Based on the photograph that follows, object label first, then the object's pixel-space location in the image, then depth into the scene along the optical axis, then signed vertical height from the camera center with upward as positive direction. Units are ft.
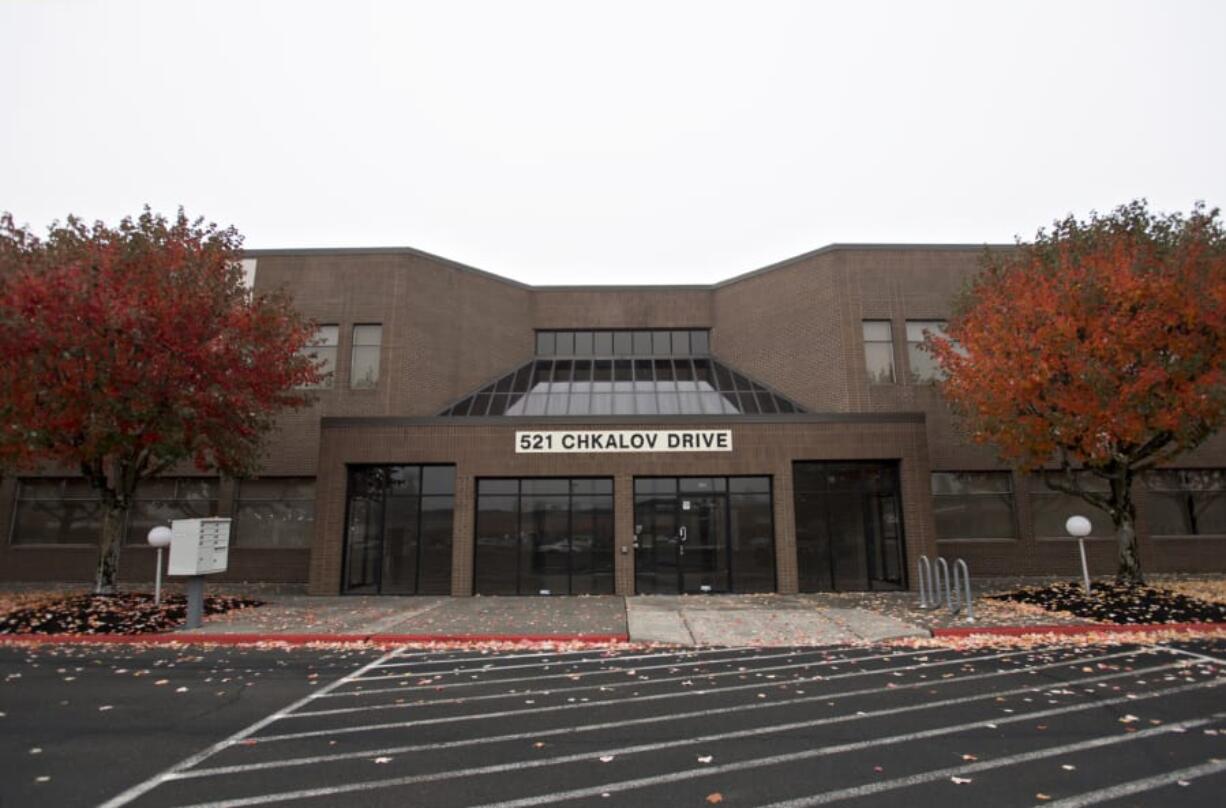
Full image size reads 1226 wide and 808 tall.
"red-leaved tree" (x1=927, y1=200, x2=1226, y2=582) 41.98 +10.99
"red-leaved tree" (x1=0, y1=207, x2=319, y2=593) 39.47 +11.01
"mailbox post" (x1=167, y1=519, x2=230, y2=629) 38.56 -1.81
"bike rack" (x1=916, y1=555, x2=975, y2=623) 38.61 -4.89
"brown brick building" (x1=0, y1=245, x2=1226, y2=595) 53.72 +5.37
